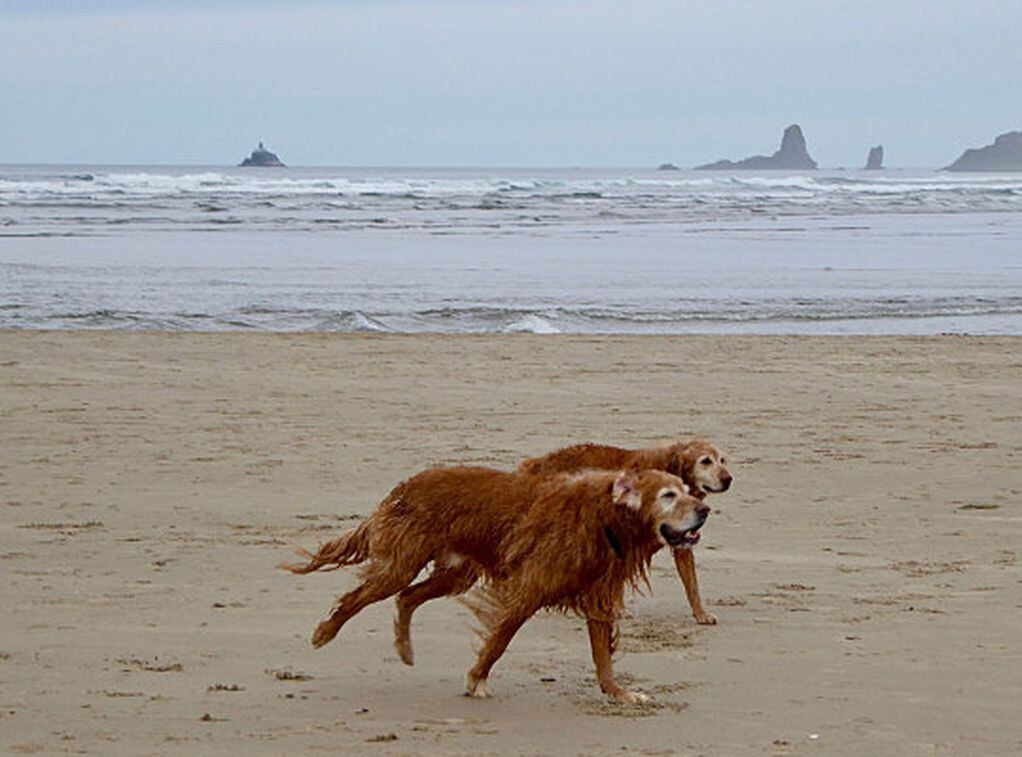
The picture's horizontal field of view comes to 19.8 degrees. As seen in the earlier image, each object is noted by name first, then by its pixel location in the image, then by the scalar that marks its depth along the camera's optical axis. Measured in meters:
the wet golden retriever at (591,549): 10.15
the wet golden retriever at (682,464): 12.76
